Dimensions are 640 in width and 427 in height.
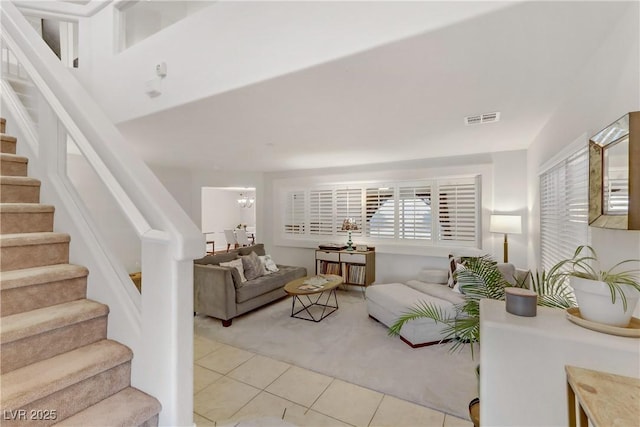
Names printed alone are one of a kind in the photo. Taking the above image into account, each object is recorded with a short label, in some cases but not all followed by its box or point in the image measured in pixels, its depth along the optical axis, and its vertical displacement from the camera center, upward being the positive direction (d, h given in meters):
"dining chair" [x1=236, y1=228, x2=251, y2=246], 8.35 -0.81
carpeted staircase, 1.01 -0.58
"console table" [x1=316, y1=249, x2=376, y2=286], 4.97 -1.00
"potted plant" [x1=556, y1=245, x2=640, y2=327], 1.03 -0.32
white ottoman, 3.06 -1.19
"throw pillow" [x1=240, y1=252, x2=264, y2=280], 4.30 -0.88
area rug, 2.33 -1.47
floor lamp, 3.66 -0.18
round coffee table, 3.82 -1.43
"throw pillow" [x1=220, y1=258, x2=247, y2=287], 4.10 -0.82
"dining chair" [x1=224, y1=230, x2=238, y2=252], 8.43 -0.79
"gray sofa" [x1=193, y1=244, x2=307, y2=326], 3.69 -1.12
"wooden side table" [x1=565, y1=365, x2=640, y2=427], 0.73 -0.53
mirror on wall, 1.12 +0.16
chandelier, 10.42 +0.31
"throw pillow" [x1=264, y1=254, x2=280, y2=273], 4.78 -0.95
